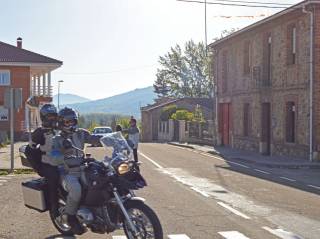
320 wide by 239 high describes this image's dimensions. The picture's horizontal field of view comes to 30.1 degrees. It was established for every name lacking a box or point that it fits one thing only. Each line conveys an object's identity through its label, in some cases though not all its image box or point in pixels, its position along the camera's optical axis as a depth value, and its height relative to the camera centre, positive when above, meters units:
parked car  41.09 -0.65
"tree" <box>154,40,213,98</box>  90.12 +7.64
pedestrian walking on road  21.16 -0.40
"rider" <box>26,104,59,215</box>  7.68 -0.36
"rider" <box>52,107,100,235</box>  7.23 -0.42
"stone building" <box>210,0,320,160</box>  24.12 +1.78
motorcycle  6.82 -0.90
